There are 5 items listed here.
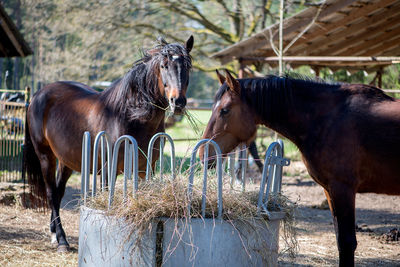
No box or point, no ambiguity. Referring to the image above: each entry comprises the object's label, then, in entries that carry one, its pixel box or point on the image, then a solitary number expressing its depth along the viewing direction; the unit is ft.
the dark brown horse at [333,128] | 21.31
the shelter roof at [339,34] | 47.73
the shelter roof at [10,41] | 61.78
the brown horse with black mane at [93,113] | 24.07
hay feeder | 16.93
